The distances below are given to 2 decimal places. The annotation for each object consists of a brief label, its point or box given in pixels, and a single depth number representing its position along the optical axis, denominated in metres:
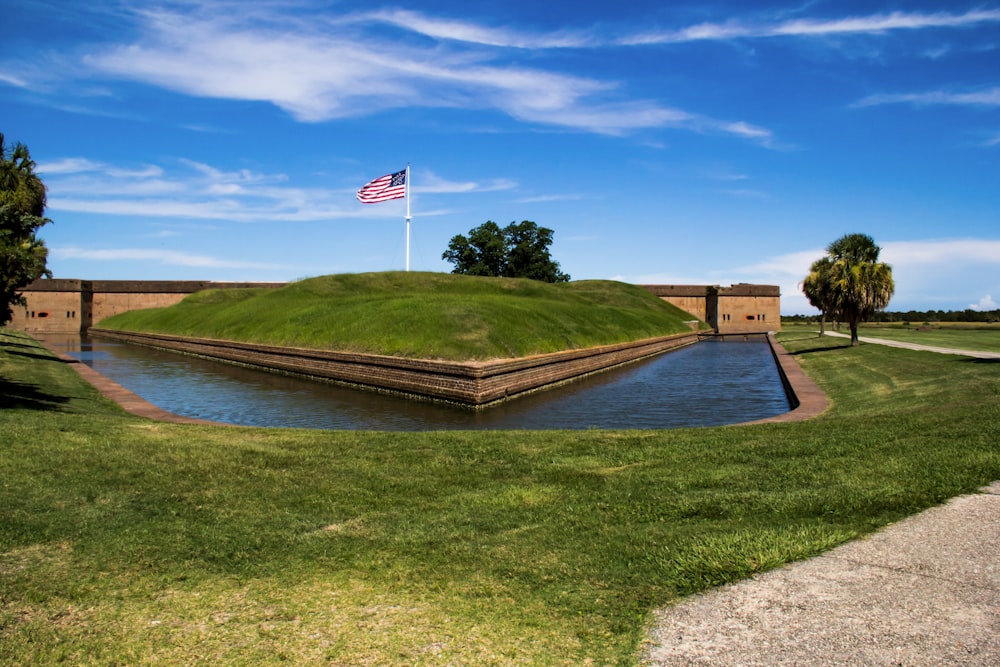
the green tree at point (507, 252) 95.81
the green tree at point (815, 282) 53.92
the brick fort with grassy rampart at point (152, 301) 79.06
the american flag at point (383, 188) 41.28
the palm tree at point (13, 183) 17.47
